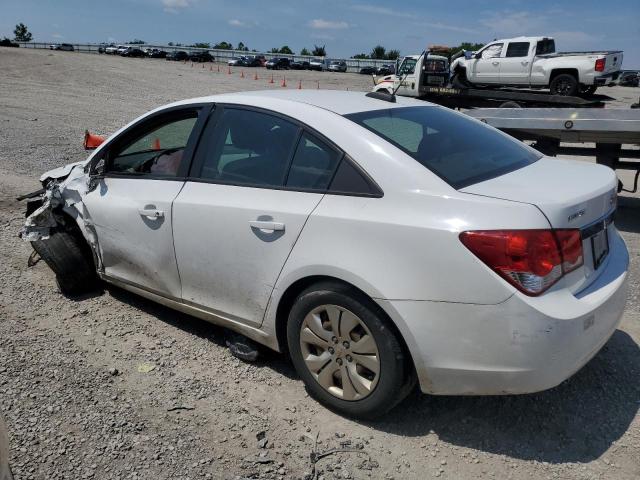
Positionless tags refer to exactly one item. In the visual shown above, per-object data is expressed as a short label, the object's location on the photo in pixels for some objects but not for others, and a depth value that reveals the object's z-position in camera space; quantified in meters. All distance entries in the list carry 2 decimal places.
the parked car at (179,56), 62.66
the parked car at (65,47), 73.86
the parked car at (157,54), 66.19
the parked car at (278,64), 55.09
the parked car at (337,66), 56.81
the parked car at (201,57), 63.19
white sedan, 2.41
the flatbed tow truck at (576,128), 6.23
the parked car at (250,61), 58.62
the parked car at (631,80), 39.31
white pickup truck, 16.80
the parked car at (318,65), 56.38
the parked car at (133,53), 65.38
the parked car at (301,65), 57.02
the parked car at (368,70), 52.53
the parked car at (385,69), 49.35
